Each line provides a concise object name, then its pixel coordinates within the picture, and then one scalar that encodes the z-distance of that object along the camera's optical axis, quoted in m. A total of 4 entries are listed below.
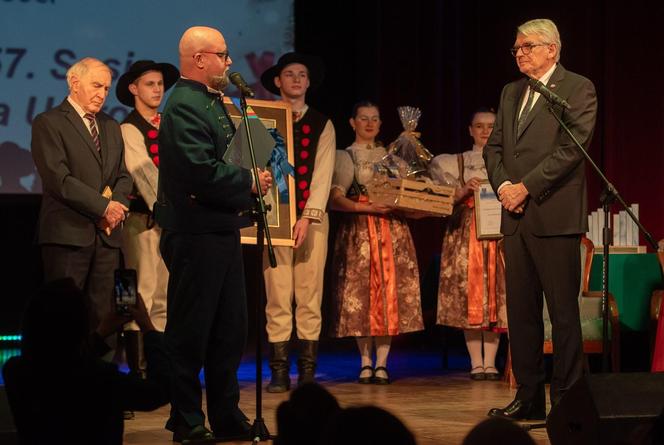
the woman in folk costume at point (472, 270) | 9.89
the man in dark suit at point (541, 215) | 6.93
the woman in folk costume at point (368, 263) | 9.64
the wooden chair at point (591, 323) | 9.39
